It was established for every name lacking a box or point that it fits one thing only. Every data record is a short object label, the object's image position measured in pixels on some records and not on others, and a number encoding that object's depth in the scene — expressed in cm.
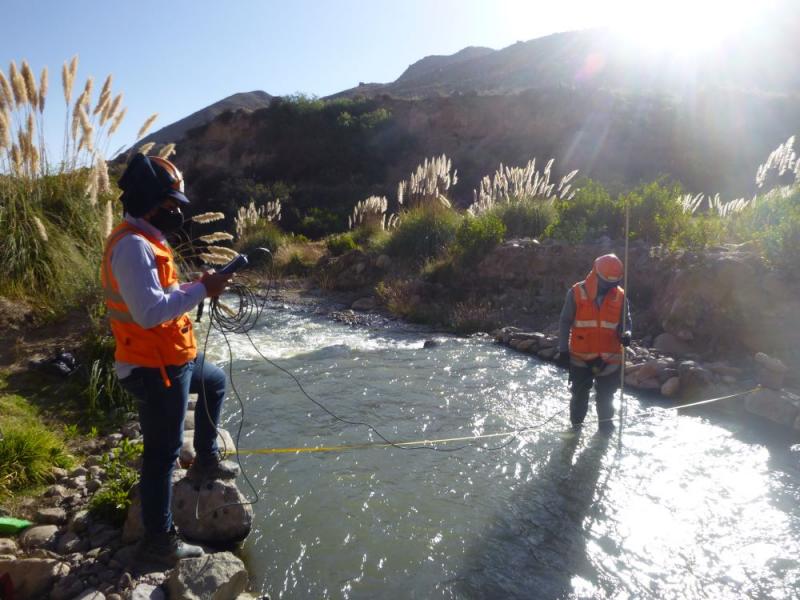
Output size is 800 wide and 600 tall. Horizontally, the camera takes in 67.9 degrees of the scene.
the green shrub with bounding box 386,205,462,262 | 1330
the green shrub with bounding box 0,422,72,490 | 373
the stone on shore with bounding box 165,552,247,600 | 277
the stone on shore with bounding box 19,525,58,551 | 322
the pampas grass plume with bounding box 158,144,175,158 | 631
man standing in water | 539
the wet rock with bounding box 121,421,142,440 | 472
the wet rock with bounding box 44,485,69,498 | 372
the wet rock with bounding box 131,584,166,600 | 274
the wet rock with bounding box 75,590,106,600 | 272
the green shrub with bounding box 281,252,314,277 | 1547
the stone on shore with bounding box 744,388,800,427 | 578
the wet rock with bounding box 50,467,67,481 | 395
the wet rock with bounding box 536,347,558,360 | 832
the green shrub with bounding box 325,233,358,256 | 1562
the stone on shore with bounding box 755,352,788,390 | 627
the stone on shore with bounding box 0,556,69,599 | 283
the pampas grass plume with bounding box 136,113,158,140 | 707
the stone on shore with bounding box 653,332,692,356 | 793
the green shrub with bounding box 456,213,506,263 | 1172
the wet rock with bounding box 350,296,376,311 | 1222
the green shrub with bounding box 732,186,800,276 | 759
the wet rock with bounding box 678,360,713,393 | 662
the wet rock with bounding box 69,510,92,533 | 338
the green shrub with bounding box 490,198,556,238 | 1216
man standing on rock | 258
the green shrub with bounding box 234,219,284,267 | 1689
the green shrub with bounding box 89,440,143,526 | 346
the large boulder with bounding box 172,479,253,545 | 348
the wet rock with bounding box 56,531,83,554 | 318
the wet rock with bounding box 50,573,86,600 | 281
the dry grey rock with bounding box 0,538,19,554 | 307
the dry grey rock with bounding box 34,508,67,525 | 345
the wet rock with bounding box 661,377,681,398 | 666
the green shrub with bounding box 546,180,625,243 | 1090
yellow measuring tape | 492
